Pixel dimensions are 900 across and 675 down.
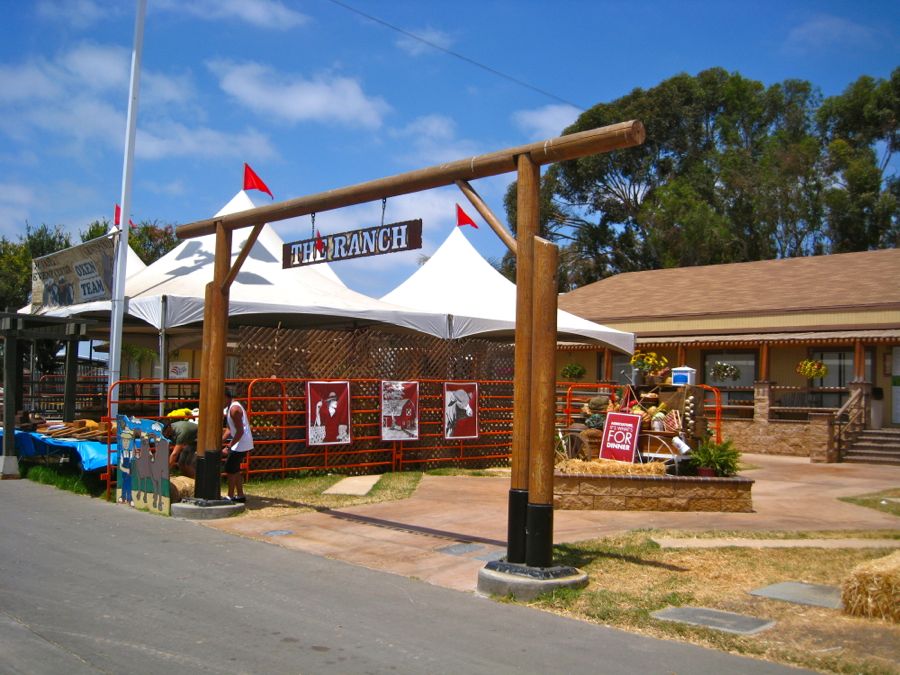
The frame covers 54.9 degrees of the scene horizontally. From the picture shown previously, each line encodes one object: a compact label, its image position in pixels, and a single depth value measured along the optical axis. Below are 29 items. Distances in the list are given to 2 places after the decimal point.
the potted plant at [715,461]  11.81
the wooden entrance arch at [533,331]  7.19
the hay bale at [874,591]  6.34
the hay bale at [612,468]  11.55
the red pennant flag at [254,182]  19.11
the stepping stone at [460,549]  8.81
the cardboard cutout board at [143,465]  10.87
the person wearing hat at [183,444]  12.36
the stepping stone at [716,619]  6.18
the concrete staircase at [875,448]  19.48
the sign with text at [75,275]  15.19
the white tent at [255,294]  15.01
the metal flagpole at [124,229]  14.55
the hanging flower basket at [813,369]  22.06
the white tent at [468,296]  18.59
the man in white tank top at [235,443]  11.25
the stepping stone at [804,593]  6.88
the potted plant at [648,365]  13.85
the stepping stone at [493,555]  8.46
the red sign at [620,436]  12.45
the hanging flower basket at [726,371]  24.64
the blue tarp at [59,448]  12.49
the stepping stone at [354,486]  12.77
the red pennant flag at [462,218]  21.75
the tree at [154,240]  41.72
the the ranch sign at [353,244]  8.64
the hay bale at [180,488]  11.18
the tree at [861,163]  38.00
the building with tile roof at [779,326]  21.75
